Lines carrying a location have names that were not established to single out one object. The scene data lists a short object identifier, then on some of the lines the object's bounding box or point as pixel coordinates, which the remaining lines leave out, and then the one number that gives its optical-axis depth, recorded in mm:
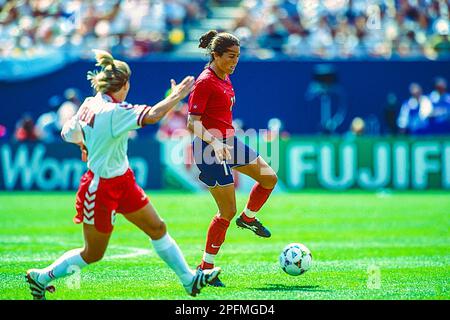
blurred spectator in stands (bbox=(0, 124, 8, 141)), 25128
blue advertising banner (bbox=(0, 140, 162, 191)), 22531
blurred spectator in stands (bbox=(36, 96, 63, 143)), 24359
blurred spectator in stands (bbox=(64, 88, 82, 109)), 23427
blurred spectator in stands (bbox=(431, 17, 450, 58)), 25125
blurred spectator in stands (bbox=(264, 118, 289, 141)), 24319
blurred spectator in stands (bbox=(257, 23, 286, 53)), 25359
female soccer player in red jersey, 9133
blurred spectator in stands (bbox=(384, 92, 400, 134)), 24797
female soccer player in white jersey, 7469
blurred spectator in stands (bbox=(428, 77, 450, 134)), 24156
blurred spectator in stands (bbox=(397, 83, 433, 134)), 24219
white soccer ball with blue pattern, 9492
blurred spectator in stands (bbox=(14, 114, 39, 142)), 23578
